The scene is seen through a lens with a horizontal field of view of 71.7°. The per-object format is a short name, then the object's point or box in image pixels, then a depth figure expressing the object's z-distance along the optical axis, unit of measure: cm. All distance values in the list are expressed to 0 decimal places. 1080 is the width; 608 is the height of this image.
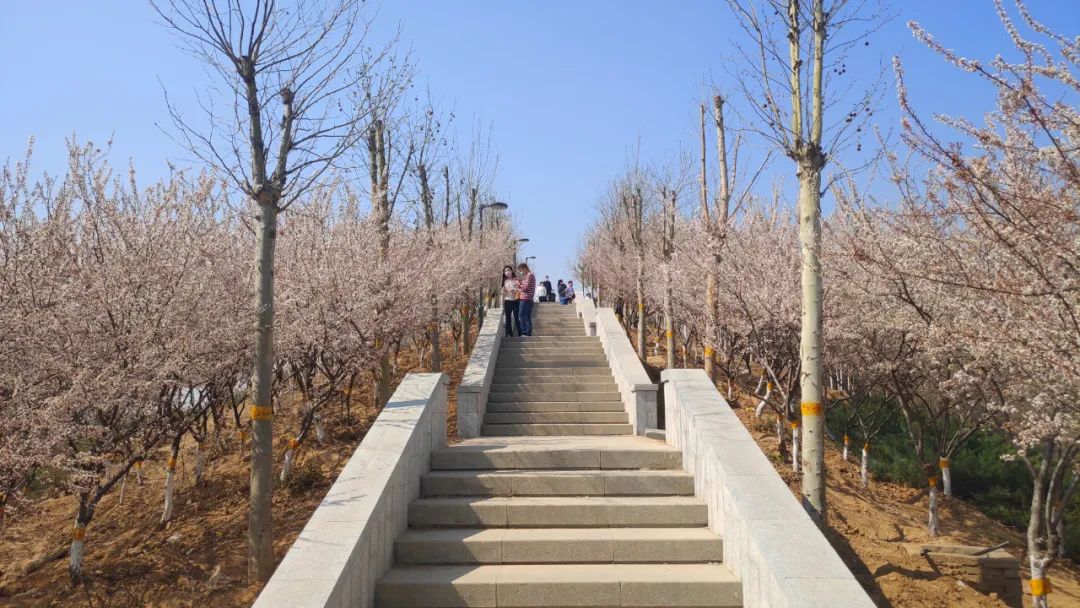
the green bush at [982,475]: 1248
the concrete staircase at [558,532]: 508
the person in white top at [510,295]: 1577
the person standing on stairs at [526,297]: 1588
